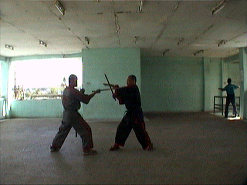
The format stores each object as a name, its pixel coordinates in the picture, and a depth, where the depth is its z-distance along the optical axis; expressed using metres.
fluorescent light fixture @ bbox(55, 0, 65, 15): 4.57
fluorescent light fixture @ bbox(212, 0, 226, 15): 4.72
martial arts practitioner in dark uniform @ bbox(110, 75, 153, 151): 4.79
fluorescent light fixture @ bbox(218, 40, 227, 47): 8.48
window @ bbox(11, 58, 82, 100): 11.52
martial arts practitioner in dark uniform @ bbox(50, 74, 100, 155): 4.63
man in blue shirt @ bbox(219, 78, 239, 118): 9.86
